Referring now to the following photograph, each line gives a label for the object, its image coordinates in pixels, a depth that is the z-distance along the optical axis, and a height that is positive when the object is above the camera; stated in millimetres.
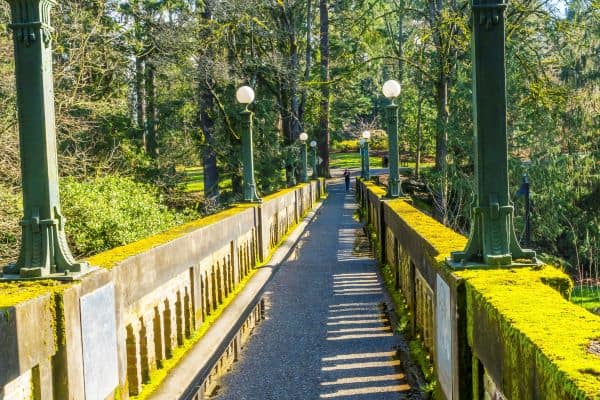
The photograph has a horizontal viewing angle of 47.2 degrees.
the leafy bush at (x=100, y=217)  13812 -960
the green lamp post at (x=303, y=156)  32556 +434
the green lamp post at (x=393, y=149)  13290 +260
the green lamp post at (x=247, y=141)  12781 +484
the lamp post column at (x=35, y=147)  4684 +182
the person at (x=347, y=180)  39969 -956
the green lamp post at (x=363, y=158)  34844 +237
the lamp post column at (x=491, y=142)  4801 +119
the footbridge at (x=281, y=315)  3403 -970
